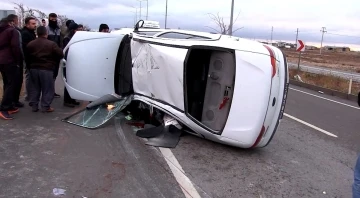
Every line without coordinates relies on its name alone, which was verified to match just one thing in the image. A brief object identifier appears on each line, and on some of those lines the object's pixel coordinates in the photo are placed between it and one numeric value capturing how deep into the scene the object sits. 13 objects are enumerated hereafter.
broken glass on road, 6.23
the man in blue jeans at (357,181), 3.04
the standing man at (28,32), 7.05
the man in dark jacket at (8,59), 6.26
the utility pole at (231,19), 18.70
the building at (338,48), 123.48
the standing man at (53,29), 8.41
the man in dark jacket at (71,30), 8.49
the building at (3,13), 15.06
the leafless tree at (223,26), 24.18
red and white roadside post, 22.08
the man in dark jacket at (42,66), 6.67
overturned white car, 4.79
